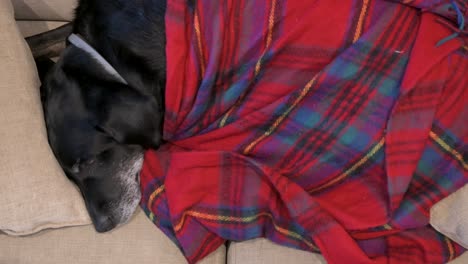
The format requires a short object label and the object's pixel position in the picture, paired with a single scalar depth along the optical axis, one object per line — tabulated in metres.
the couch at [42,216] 1.23
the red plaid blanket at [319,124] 1.28
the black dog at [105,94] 1.25
